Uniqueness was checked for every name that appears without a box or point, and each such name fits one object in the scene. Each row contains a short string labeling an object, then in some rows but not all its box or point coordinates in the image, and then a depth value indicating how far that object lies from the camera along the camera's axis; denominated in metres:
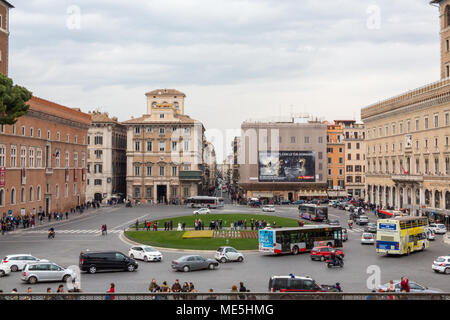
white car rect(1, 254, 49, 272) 32.97
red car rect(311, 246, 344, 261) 38.56
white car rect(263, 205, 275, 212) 81.50
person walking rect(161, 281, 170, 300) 24.31
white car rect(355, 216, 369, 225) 65.00
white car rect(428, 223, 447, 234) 56.16
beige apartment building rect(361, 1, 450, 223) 67.38
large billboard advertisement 107.31
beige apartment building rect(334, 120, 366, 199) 116.69
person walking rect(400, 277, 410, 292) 24.23
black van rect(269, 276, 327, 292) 25.17
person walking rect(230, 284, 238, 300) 22.44
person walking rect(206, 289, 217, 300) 16.07
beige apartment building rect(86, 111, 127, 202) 102.56
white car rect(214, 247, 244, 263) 37.97
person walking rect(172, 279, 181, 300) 24.61
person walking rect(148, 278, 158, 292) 24.62
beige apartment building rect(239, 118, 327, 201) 107.44
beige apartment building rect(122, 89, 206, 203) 102.12
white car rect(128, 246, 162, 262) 37.91
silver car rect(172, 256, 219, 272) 33.84
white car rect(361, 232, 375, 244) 47.31
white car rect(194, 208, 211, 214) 74.79
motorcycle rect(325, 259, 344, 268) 35.38
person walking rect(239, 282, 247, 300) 23.56
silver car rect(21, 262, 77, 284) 29.44
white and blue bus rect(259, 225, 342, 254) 41.59
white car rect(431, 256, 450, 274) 33.56
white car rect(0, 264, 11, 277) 31.97
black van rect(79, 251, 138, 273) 33.12
